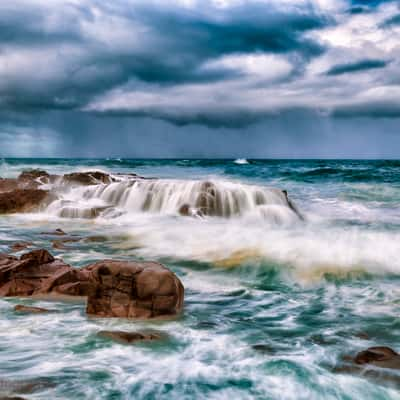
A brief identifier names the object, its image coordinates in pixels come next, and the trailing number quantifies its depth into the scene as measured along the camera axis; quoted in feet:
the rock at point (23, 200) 51.55
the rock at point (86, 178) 63.98
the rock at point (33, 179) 65.31
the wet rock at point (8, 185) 62.62
